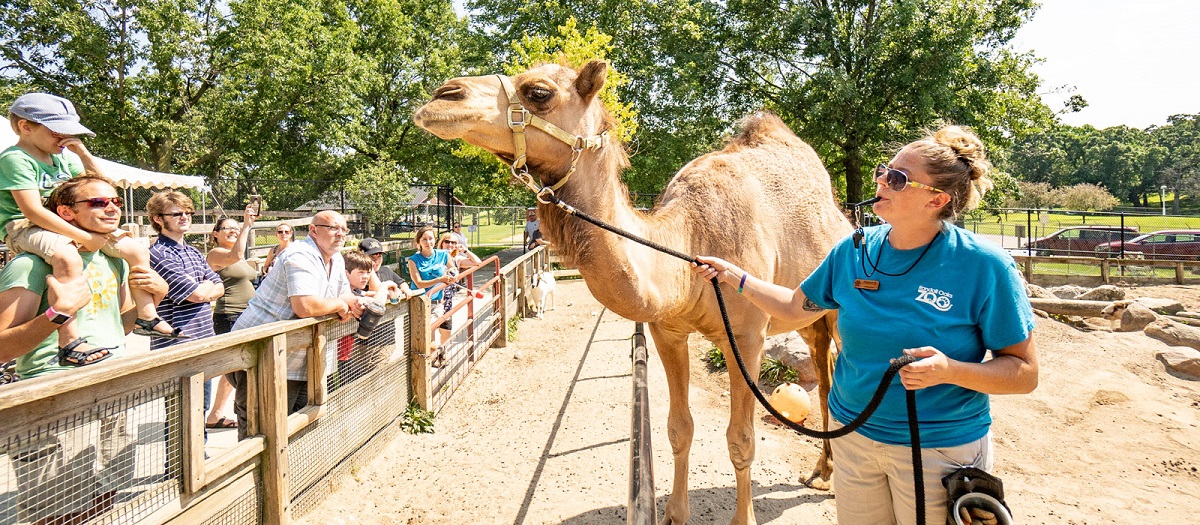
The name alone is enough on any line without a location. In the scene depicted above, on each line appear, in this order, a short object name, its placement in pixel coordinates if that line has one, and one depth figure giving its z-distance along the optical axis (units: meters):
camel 2.80
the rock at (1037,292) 11.84
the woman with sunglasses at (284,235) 6.62
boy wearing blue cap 2.85
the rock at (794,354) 7.49
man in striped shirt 4.24
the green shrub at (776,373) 7.67
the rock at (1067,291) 12.78
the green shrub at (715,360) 8.16
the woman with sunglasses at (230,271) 5.42
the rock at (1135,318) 9.59
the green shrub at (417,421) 5.65
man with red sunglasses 2.29
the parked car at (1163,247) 18.69
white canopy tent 12.56
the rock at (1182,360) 7.62
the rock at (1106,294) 11.49
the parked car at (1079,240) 20.64
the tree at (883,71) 17.12
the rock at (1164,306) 10.65
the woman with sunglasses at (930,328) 1.88
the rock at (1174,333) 8.63
